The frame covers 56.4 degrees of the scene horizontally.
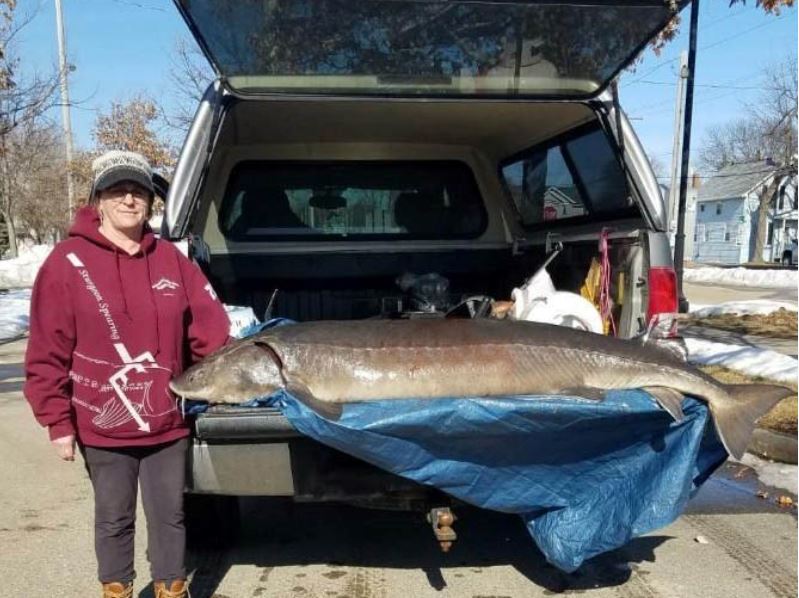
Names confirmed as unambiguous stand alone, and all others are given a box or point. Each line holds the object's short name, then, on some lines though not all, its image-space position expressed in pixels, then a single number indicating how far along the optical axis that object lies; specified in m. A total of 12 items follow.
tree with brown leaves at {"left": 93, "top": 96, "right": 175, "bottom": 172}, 22.33
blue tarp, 2.63
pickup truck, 3.03
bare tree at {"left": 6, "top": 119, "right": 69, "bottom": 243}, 22.58
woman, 2.62
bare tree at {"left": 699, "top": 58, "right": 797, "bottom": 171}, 37.84
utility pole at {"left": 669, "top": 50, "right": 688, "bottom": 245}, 27.12
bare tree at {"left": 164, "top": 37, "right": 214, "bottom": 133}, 19.77
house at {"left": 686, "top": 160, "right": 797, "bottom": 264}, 48.12
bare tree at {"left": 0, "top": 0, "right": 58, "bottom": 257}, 11.24
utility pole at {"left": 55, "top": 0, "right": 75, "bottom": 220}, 20.66
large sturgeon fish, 2.76
